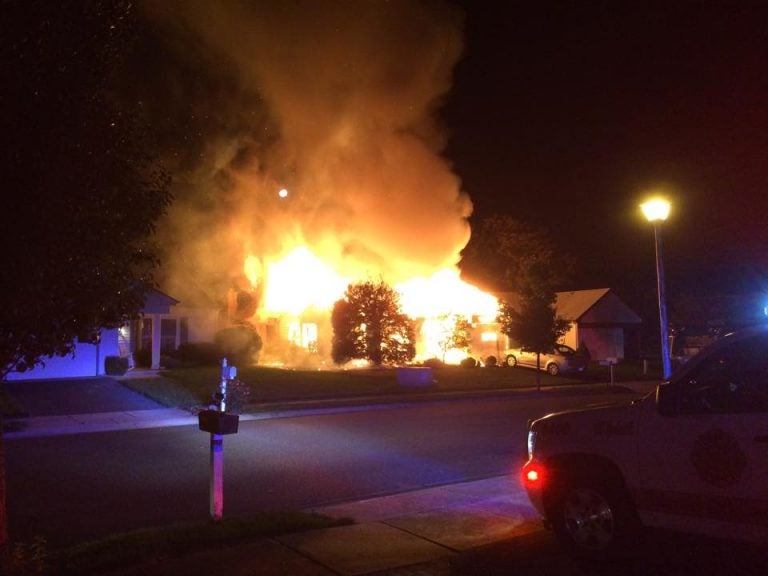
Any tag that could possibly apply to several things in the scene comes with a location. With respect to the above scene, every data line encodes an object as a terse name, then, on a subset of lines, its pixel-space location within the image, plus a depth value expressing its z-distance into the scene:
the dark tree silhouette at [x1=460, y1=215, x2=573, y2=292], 57.09
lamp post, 11.19
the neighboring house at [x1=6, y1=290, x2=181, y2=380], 22.15
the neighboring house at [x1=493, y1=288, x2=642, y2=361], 38.81
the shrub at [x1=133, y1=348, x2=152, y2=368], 26.14
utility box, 22.67
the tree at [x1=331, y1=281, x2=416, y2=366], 28.50
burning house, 33.81
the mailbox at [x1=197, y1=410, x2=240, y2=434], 6.18
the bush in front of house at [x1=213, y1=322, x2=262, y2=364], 27.55
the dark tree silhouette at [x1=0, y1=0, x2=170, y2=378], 4.45
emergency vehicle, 4.39
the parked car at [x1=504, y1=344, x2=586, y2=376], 28.59
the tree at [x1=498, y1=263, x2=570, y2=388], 23.50
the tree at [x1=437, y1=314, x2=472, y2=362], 30.92
